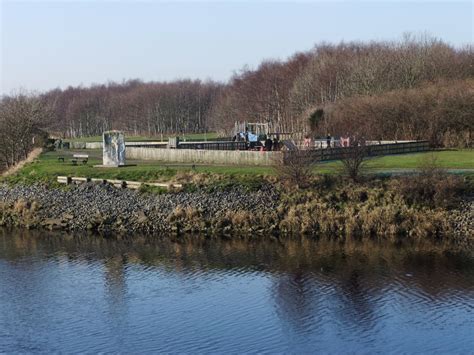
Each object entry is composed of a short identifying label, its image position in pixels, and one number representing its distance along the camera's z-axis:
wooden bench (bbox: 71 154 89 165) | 59.44
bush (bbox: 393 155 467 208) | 40.09
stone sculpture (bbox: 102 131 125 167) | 54.41
